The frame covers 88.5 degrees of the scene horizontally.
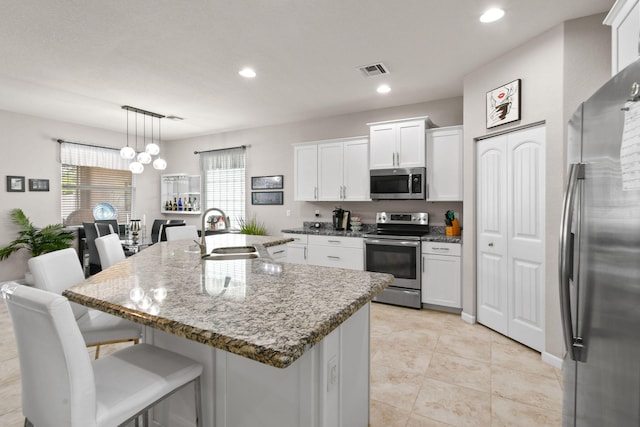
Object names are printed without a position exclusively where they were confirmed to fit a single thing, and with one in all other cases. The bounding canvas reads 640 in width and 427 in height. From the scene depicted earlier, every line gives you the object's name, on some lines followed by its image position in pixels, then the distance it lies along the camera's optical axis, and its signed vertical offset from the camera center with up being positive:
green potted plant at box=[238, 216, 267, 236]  5.54 -0.31
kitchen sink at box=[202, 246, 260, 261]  2.27 -0.34
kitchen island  0.99 -0.37
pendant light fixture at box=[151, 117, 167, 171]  4.62 +0.64
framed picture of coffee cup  2.86 +0.95
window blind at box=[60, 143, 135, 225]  5.44 +0.48
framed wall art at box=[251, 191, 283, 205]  5.63 +0.20
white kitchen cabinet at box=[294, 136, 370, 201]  4.50 +0.56
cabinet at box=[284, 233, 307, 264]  4.65 -0.58
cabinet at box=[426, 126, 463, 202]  3.82 +0.53
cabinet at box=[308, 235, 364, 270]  4.23 -0.57
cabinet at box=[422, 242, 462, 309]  3.67 -0.75
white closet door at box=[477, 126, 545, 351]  2.74 -0.24
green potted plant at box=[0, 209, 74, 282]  4.72 -0.44
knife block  3.93 -0.24
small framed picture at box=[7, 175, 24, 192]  4.75 +0.38
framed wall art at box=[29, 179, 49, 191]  4.99 +0.38
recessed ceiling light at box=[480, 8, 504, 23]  2.36 +1.42
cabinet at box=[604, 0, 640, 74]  1.41 +0.82
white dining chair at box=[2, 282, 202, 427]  1.00 -0.60
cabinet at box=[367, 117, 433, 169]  3.97 +0.82
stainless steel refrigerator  0.85 -0.16
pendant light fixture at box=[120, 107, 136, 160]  3.94 +0.68
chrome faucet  2.36 -0.28
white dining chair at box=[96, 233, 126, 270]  2.44 -0.31
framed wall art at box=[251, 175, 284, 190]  5.62 +0.47
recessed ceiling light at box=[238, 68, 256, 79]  3.35 +1.42
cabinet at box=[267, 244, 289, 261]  3.16 -0.42
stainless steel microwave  3.99 +0.32
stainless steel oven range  3.88 -0.62
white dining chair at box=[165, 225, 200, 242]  3.55 -0.27
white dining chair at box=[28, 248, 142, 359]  1.72 -0.61
